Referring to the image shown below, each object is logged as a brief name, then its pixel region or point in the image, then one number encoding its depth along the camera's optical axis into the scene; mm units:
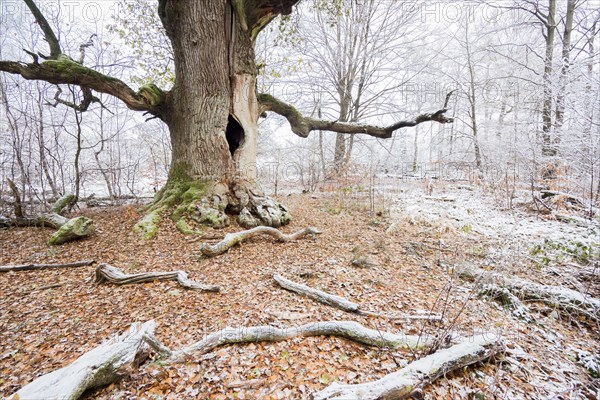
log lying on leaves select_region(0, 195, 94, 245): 4281
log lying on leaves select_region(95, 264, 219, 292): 3059
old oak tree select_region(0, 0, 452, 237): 4660
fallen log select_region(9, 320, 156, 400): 1397
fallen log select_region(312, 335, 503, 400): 1542
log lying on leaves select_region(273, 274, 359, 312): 2628
